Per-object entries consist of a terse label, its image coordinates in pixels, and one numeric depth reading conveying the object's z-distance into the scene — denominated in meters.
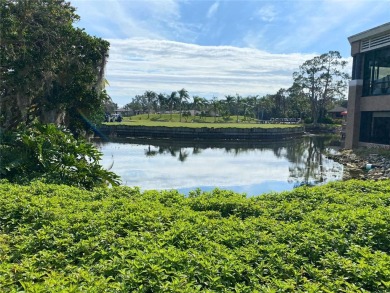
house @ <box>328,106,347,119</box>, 60.01
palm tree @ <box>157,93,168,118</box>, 68.36
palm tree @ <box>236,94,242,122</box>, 76.31
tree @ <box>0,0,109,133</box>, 10.18
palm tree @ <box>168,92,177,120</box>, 67.50
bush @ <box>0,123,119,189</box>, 7.46
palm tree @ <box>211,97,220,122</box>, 69.25
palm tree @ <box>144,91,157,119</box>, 76.12
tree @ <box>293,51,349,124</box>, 47.38
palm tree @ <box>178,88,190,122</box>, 66.44
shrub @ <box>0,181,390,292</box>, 2.41
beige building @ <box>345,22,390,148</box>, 21.44
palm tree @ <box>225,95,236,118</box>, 74.12
